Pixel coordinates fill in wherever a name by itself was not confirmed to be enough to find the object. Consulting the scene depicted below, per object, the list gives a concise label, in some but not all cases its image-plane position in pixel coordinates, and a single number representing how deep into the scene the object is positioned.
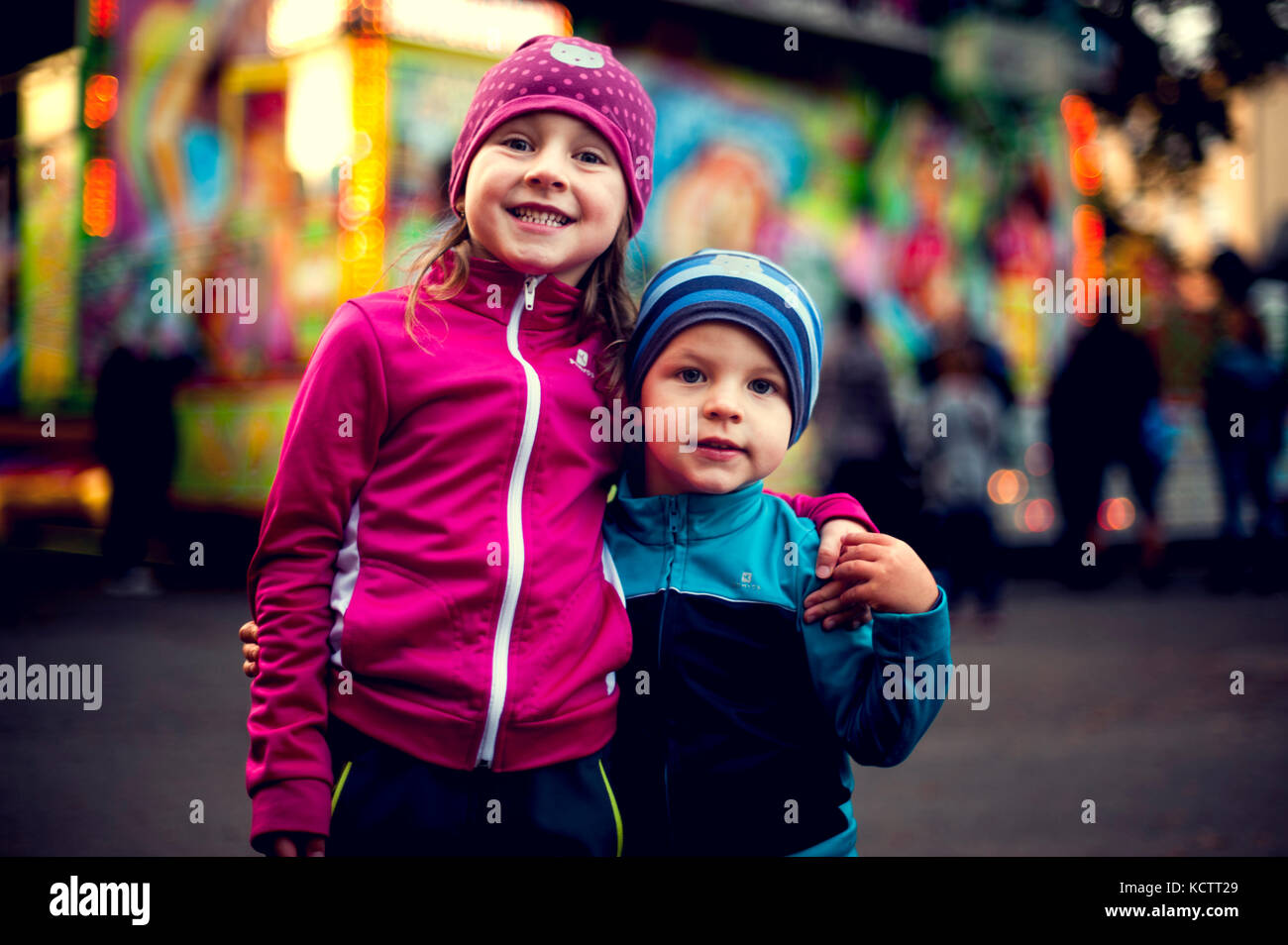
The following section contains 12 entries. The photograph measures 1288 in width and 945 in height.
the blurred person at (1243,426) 9.10
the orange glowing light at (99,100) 11.19
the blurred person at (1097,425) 9.07
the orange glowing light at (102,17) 10.74
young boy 1.70
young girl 1.60
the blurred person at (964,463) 7.54
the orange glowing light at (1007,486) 10.76
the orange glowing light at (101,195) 11.55
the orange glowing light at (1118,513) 11.84
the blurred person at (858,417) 7.64
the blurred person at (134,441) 9.12
